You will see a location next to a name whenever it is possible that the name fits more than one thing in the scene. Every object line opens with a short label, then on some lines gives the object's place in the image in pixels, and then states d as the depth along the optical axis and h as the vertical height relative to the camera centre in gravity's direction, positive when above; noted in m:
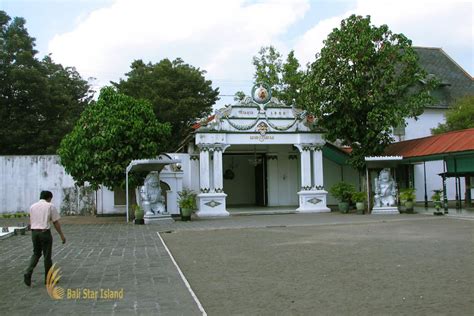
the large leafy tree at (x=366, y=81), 21.70 +4.40
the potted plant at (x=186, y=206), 20.33 -0.60
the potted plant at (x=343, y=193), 22.92 -0.26
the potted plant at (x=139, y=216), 19.69 -0.93
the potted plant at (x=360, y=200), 22.09 -0.55
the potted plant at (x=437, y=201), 20.01 -0.60
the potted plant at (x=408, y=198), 21.64 -0.50
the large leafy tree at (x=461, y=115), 25.94 +3.46
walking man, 7.70 -0.51
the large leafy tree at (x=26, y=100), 29.62 +5.48
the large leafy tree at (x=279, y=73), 29.63 +6.64
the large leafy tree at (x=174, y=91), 32.03 +6.23
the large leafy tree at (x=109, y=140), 20.23 +2.01
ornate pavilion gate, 23.20 +2.30
